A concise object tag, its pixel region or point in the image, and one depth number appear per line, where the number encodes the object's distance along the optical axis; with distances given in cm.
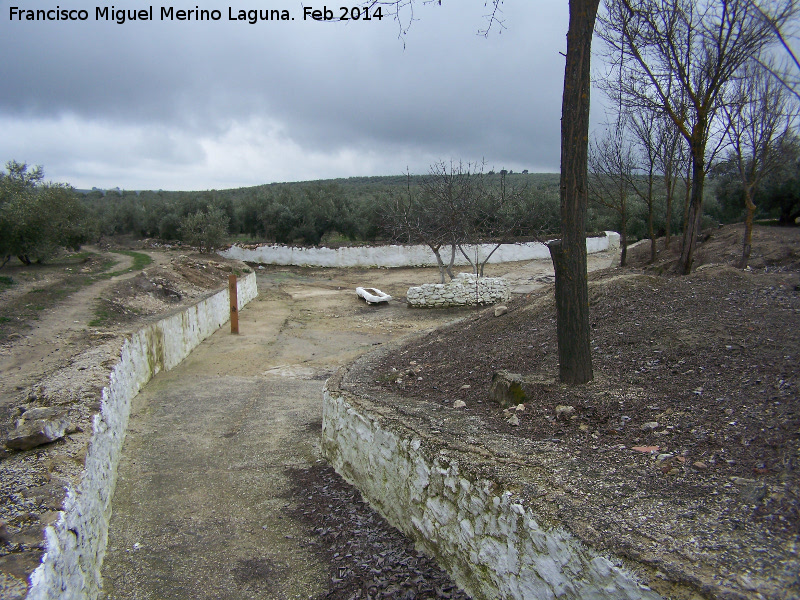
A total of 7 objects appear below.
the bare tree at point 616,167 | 1429
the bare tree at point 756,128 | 1055
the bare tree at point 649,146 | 1346
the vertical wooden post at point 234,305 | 1469
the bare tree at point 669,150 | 1340
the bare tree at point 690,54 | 828
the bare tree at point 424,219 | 1903
